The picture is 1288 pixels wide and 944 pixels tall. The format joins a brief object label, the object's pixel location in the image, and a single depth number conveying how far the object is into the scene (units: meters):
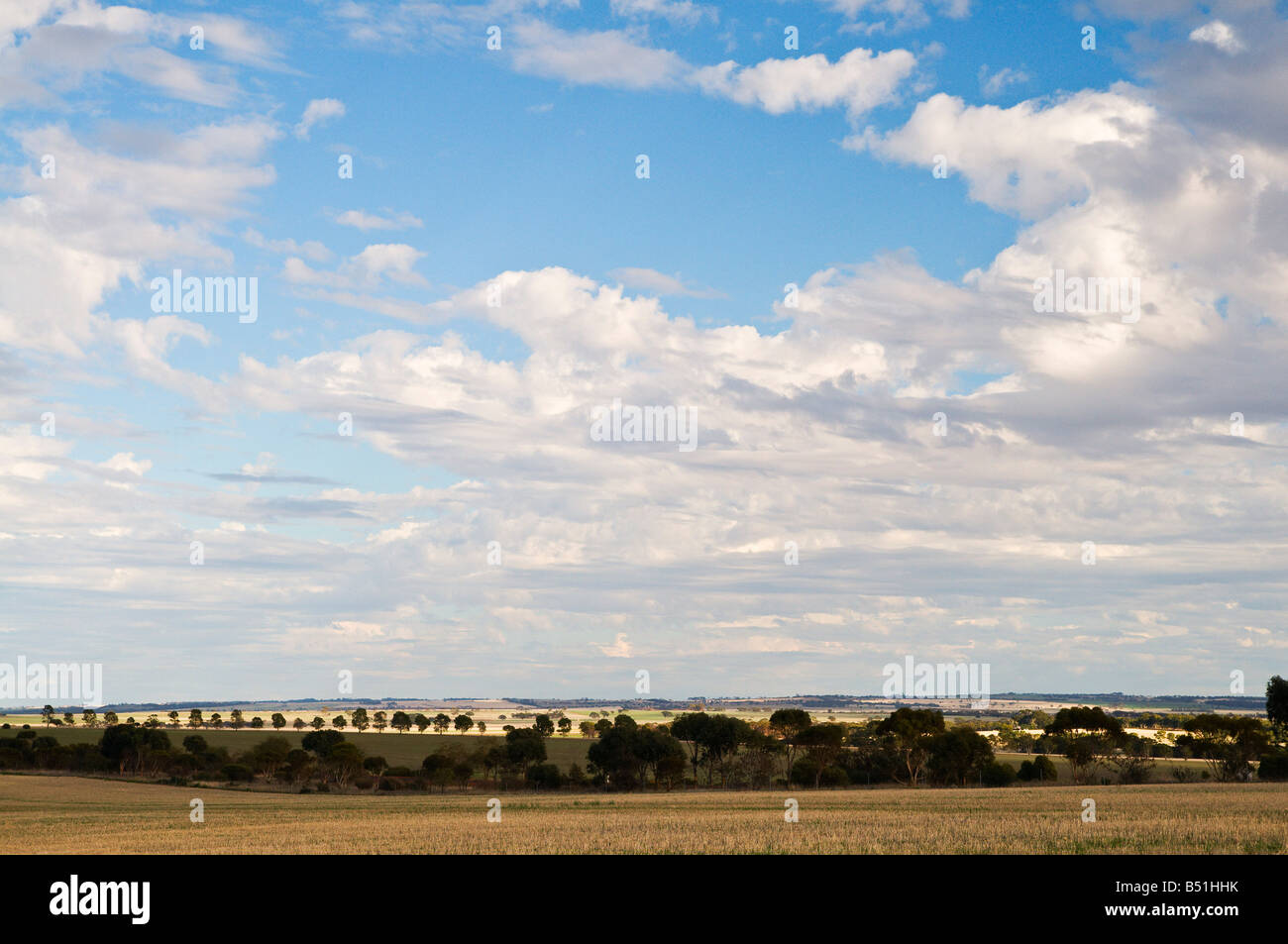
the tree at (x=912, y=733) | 132.00
